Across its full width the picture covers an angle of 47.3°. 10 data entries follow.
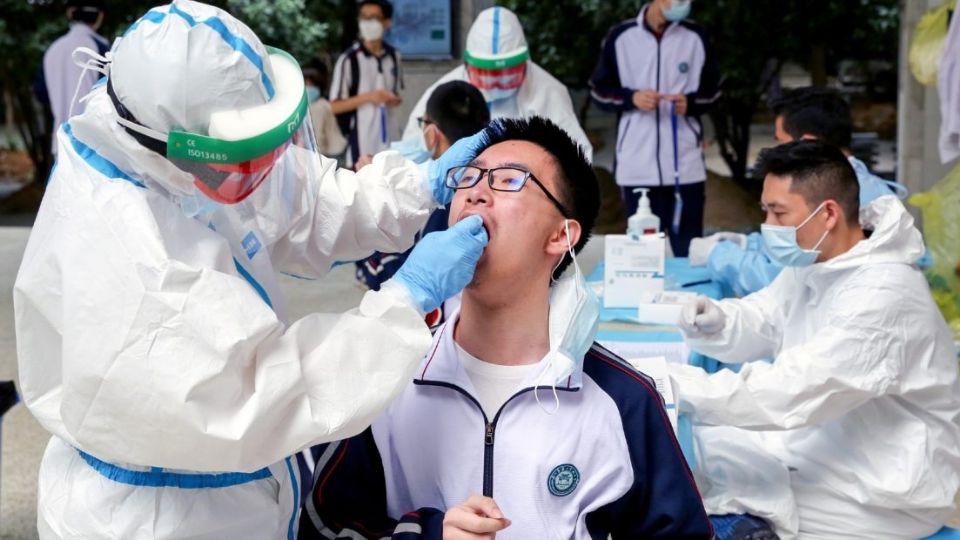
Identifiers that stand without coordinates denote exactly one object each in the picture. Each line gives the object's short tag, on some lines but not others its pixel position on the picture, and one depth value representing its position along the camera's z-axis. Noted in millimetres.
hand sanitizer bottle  3459
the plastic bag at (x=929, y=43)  5305
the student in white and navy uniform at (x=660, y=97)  5070
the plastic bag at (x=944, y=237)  4650
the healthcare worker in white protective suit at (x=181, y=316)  1483
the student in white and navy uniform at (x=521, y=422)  1738
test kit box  3111
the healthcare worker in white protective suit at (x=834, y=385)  2270
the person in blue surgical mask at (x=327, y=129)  6688
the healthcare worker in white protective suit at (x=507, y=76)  4676
